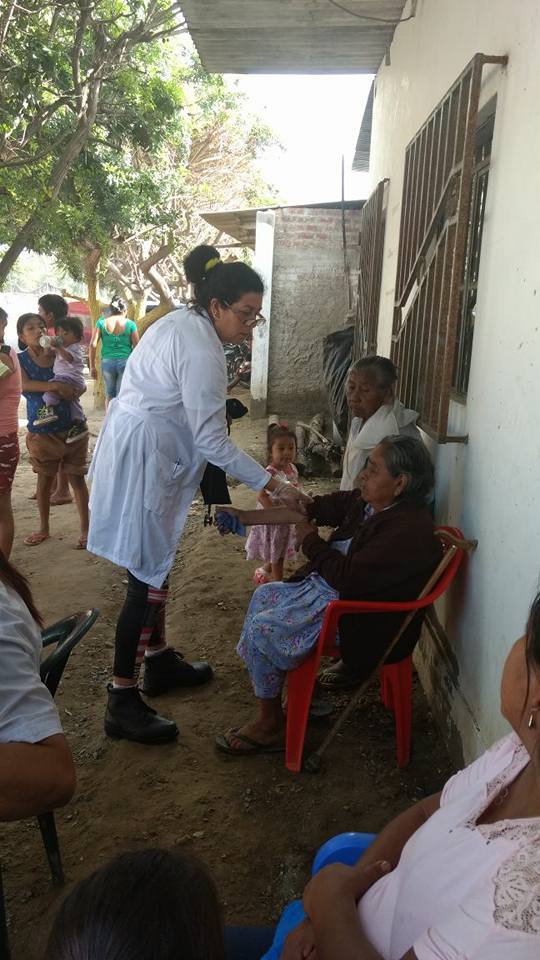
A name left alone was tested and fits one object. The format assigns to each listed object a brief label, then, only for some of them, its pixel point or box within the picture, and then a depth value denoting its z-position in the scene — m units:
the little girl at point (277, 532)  3.86
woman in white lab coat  2.39
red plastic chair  2.22
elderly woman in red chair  2.24
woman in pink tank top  3.83
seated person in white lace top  0.76
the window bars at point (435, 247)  2.32
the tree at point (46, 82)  6.05
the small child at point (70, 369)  4.68
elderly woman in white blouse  3.09
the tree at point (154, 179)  8.19
